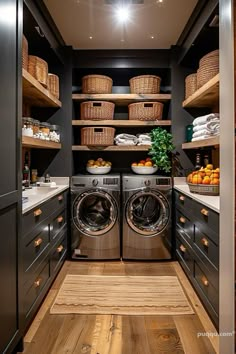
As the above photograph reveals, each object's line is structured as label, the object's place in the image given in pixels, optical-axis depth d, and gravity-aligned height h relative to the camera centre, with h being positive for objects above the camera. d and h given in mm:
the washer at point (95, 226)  3541 -576
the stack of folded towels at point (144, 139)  3817 +471
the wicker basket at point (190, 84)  3397 +1061
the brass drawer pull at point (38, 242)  2241 -508
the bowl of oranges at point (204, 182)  2766 -56
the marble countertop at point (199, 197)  2221 -187
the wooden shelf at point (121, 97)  3732 +988
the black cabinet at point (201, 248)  2096 -608
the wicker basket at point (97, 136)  3729 +499
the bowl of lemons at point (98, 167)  3838 +114
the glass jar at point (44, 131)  3068 +473
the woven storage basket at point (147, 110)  3746 +825
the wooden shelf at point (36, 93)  2520 +836
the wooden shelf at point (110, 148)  3803 +354
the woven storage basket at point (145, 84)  3707 +1153
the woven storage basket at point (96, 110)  3736 +831
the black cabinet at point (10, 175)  1568 +4
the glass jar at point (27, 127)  2621 +437
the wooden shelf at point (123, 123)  3756 +668
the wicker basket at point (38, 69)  2713 +997
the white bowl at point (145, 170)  3814 +75
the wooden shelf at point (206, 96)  2736 +854
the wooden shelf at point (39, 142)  2531 +322
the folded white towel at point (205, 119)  2963 +586
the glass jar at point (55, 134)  3411 +499
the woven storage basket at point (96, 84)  3703 +1150
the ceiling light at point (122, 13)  2787 +1562
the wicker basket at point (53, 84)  3380 +1052
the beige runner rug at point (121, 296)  2424 -1071
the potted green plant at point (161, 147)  3627 +351
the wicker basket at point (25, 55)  2433 +1012
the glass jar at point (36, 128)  2895 +468
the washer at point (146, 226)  3531 -585
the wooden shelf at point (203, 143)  2721 +336
